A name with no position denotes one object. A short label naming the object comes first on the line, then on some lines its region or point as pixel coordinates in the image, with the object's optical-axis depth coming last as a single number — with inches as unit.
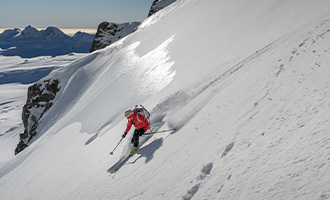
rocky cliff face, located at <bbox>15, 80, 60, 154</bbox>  1692.4
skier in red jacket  363.9
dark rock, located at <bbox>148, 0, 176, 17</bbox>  2370.3
